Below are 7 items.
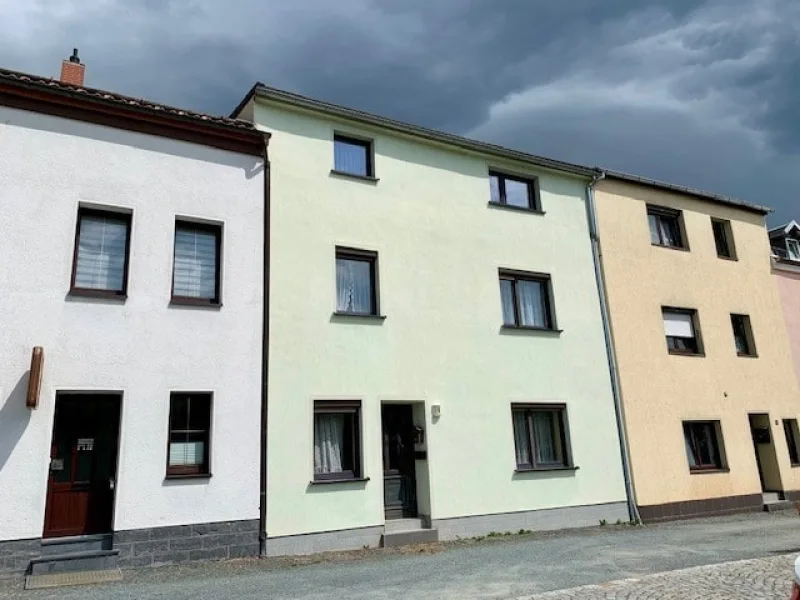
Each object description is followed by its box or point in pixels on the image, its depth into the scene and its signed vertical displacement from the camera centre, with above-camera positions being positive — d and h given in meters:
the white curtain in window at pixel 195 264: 11.29 +3.86
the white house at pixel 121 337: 9.53 +2.32
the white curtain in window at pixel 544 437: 14.27 +0.50
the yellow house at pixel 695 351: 15.77 +2.78
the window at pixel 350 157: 13.70 +6.88
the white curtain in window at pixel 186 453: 10.37 +0.37
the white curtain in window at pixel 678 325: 17.20 +3.55
